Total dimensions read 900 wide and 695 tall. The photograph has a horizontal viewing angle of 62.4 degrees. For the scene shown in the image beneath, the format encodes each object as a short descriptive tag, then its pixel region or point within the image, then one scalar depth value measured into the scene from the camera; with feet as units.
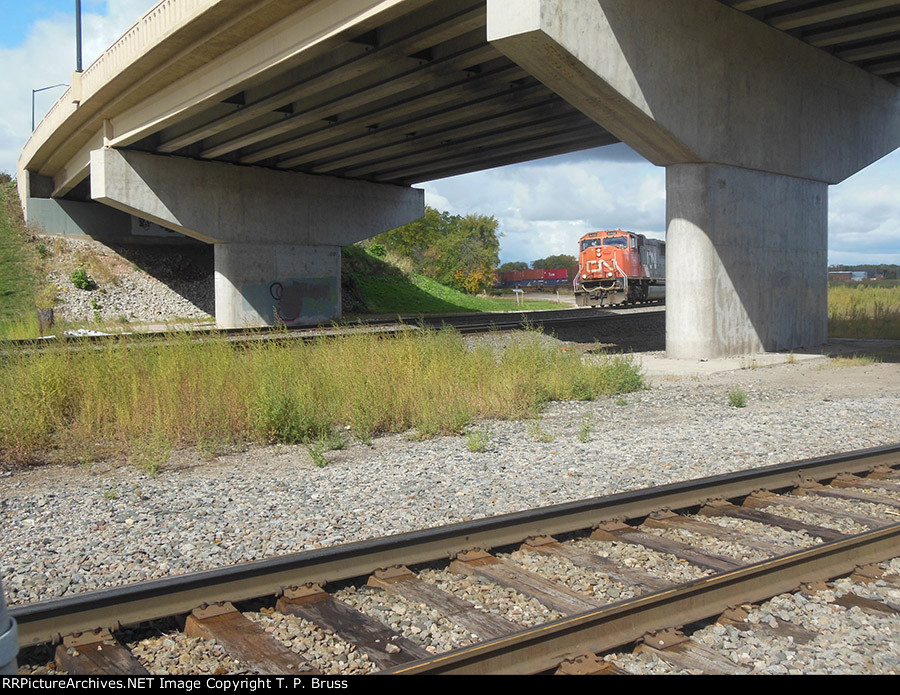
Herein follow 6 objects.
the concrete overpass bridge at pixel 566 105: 45.57
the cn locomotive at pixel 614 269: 114.42
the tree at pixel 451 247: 208.54
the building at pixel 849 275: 293.23
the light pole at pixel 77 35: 80.79
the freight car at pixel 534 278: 286.46
